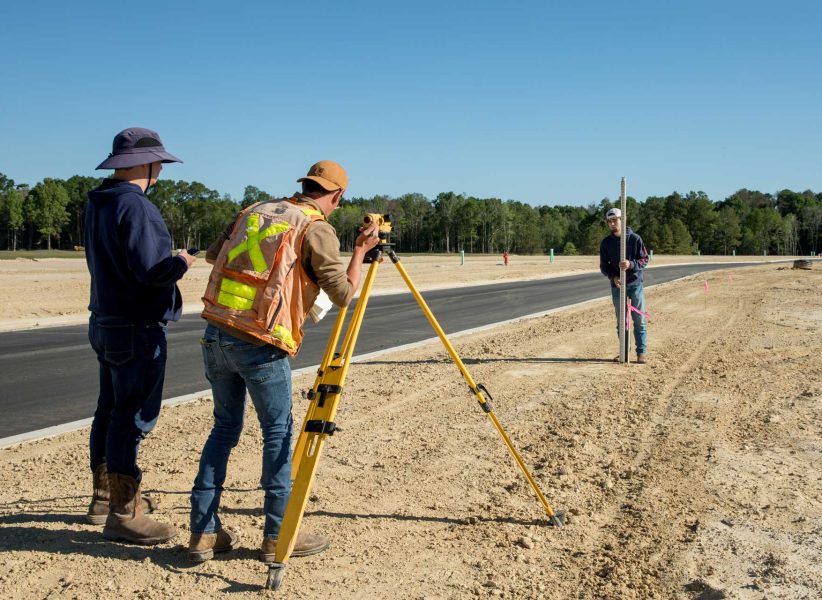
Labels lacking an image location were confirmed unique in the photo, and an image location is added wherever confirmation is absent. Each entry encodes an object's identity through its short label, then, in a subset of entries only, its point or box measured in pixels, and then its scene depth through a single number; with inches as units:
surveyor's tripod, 130.4
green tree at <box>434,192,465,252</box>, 5324.8
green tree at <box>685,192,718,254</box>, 4849.9
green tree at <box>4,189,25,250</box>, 4116.6
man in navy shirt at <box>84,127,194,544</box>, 140.0
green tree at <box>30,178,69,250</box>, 4197.8
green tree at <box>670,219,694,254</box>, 4398.4
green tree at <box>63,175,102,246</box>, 4471.5
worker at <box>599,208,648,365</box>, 362.9
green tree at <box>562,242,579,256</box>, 4320.9
